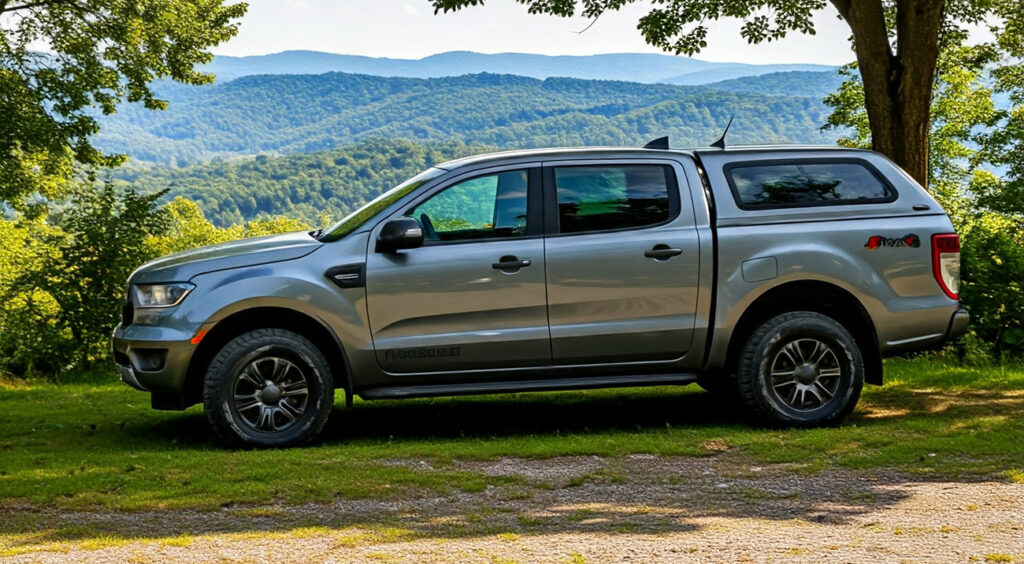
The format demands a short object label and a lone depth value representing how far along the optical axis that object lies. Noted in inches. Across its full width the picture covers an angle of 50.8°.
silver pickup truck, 277.3
